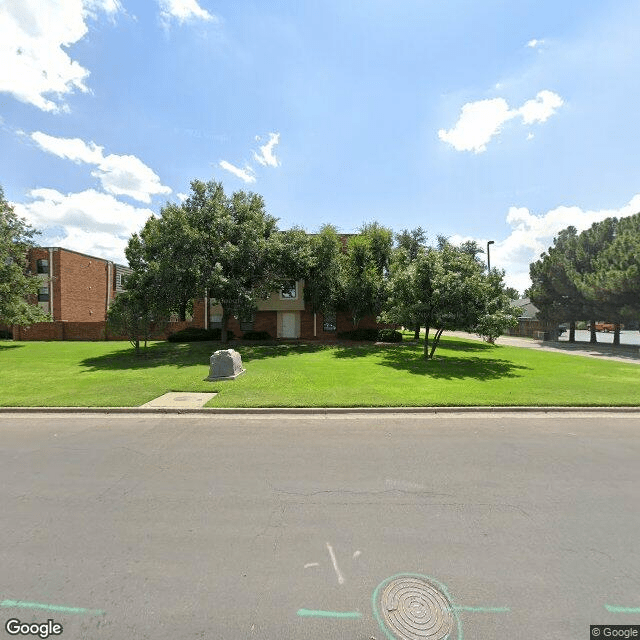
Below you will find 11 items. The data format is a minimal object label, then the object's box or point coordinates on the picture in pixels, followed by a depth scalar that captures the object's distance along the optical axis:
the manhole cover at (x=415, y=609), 2.44
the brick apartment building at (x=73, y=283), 33.00
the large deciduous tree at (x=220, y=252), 17.98
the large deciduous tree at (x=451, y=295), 15.41
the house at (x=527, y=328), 42.97
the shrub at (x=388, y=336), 24.88
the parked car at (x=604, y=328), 53.38
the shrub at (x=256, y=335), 26.21
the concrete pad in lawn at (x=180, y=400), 8.66
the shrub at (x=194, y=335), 25.27
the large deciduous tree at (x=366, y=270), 22.62
